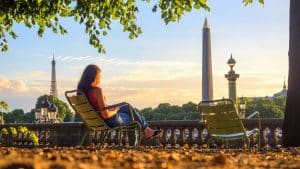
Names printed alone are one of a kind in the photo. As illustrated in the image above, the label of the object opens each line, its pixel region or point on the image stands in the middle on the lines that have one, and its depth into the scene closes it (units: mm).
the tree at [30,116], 116188
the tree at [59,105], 102375
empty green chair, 10078
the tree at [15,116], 113062
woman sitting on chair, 9375
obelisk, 45469
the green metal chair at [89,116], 9484
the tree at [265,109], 86975
